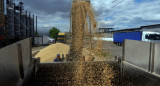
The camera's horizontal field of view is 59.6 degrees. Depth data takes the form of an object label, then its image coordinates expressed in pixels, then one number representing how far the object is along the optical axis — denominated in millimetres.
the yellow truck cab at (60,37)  21339
